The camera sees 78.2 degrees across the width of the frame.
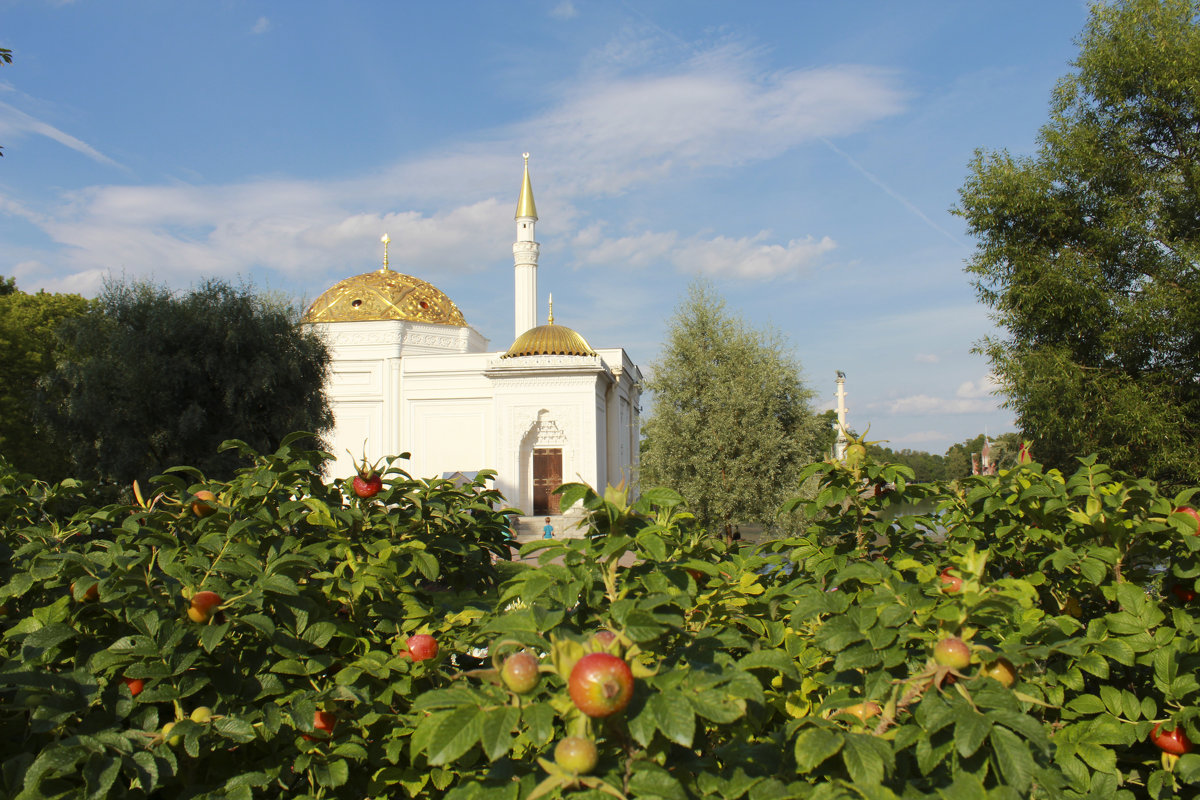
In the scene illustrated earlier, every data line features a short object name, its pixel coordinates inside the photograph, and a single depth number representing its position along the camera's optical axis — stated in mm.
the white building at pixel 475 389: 27328
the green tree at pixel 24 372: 21750
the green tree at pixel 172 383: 15398
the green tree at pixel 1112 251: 9594
